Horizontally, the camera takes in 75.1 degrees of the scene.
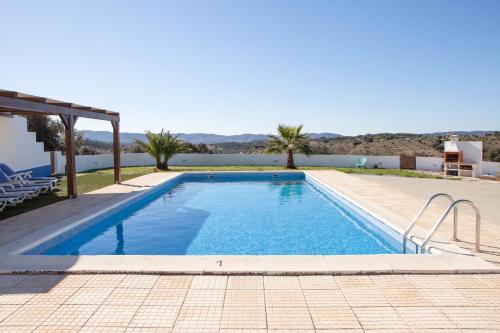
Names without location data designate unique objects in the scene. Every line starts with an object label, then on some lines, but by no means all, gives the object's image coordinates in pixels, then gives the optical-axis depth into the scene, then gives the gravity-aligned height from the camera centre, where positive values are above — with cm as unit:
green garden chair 2023 -57
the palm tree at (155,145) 1847 +57
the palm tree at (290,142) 1938 +74
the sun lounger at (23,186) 884 -87
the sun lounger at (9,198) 773 -103
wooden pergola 749 +126
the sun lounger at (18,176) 1055 -67
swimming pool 627 -173
